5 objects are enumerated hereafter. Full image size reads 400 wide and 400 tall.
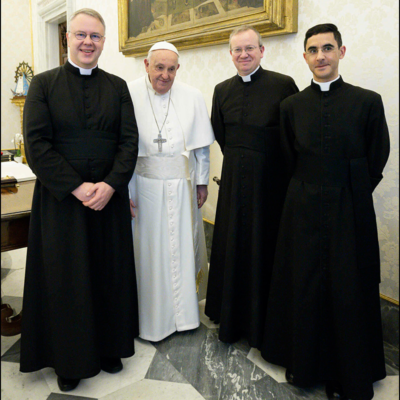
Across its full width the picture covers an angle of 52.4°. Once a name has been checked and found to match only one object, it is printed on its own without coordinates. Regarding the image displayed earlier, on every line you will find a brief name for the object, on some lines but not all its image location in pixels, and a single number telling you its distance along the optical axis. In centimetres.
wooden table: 233
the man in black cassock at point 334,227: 211
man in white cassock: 285
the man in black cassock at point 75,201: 220
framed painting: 308
